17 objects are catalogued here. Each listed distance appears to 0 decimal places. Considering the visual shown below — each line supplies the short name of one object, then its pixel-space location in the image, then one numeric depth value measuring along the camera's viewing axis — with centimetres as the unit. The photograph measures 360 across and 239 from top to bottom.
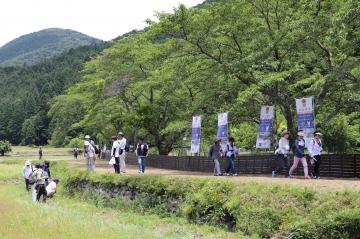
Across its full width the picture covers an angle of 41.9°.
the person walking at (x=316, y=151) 1808
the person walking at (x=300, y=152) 1764
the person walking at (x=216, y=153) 2119
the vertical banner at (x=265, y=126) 2177
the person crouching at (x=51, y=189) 2316
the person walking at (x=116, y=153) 2264
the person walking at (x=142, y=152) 2331
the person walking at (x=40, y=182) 1998
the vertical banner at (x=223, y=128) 2311
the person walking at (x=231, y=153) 2103
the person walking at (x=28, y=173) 2750
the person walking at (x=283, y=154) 1889
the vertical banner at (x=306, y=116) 1919
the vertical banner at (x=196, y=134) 2542
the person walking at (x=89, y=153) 2430
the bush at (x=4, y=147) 7705
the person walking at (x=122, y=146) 2261
